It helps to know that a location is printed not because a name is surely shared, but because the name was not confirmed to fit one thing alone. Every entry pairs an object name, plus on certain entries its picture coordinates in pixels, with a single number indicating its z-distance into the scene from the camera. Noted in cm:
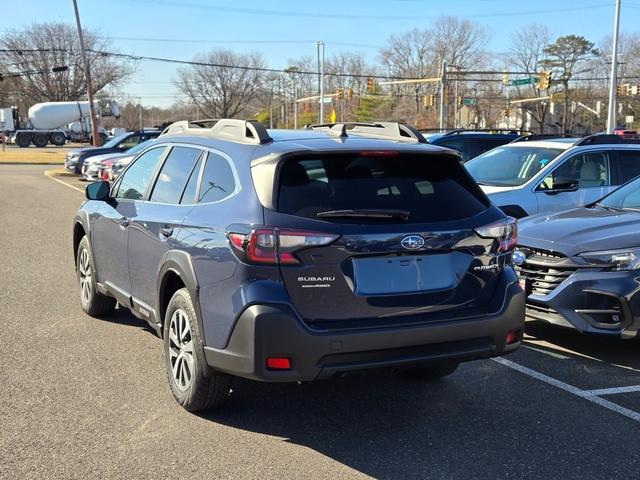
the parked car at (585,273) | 489
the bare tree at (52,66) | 7406
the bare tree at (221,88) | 8762
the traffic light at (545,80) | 4009
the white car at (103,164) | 1707
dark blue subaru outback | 331
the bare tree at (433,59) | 7375
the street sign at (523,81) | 4177
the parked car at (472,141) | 1175
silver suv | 816
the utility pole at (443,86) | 3850
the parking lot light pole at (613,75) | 2981
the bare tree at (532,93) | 7156
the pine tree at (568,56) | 7094
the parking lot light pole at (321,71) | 5316
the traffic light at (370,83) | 4694
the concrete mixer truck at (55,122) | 6119
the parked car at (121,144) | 2167
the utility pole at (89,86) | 2877
